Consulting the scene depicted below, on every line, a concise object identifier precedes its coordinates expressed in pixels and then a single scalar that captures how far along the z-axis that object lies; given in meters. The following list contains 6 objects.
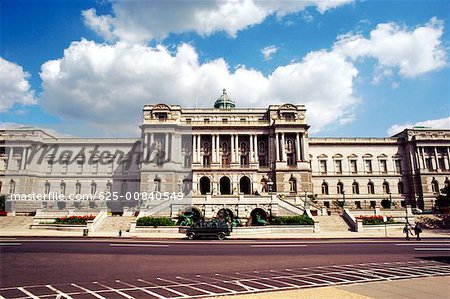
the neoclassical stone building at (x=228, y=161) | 62.97
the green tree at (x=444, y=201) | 48.21
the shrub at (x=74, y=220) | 40.86
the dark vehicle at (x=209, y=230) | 28.72
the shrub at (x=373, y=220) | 40.38
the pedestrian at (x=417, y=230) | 29.46
